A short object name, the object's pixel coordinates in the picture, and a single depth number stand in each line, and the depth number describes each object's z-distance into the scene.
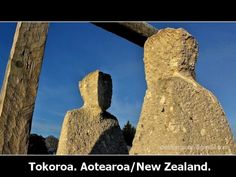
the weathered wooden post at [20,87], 2.08
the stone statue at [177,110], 1.87
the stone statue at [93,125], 3.36
